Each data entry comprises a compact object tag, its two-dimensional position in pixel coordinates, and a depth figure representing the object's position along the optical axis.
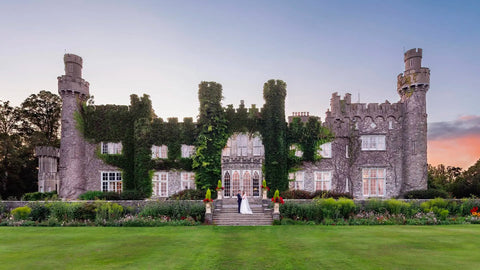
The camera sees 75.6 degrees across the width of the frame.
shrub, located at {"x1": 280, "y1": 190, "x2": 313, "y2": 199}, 26.20
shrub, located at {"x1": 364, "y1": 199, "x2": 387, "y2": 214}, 20.25
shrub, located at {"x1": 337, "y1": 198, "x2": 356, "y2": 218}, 19.78
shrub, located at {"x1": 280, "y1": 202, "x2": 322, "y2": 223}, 19.75
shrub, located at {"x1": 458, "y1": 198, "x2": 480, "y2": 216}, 20.70
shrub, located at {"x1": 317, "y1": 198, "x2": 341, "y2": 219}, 19.47
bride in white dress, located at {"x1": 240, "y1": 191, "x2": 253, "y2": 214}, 21.78
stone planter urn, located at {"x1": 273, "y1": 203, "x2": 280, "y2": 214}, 20.36
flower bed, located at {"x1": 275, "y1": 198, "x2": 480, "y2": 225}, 18.70
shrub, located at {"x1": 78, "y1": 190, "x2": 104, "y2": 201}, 27.95
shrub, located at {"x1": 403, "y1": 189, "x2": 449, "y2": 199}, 25.67
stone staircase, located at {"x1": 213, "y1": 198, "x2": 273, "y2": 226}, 19.98
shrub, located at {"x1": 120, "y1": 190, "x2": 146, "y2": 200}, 27.27
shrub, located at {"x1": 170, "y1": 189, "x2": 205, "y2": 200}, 26.58
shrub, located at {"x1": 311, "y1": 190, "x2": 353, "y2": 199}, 26.70
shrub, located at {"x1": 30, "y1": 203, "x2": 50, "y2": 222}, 19.92
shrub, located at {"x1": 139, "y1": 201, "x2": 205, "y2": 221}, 19.94
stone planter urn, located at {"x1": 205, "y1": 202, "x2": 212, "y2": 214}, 20.08
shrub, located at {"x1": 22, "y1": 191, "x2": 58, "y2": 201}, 28.34
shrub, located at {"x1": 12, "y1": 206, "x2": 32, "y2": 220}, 19.53
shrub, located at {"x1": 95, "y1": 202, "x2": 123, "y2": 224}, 18.84
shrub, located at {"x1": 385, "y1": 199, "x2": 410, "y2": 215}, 19.98
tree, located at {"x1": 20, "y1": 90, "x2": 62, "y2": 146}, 39.84
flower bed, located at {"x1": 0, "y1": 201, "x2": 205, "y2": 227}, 18.45
